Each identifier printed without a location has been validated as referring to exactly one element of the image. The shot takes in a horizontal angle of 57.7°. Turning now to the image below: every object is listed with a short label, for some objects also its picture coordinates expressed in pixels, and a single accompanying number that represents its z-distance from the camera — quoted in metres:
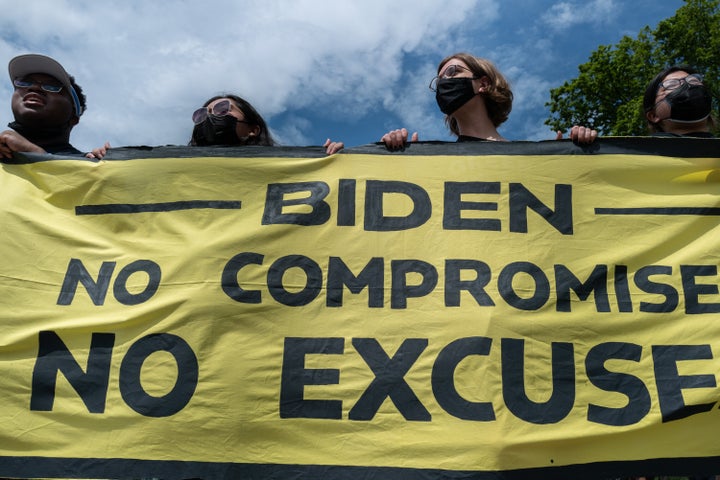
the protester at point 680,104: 3.51
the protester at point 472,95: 3.74
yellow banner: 2.88
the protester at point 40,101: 3.79
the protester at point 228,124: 3.79
